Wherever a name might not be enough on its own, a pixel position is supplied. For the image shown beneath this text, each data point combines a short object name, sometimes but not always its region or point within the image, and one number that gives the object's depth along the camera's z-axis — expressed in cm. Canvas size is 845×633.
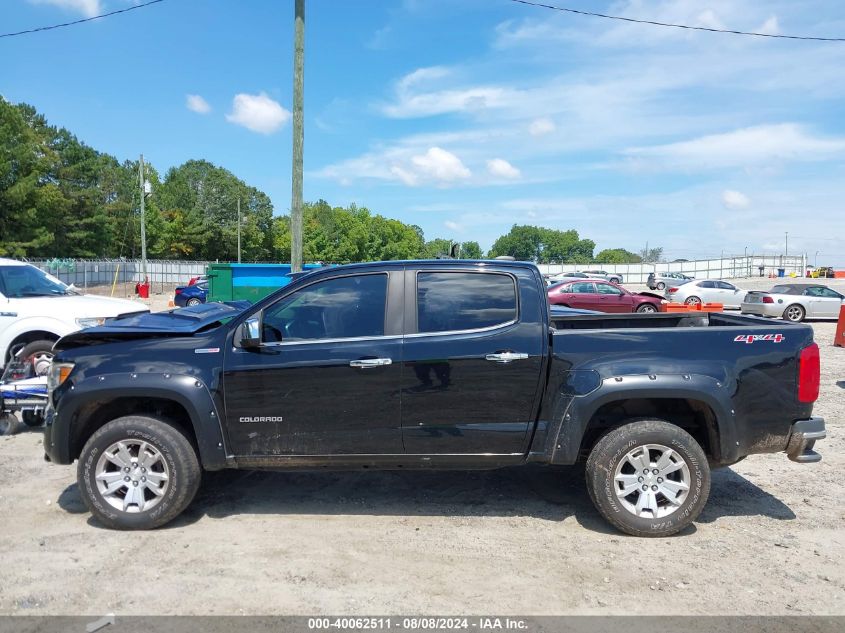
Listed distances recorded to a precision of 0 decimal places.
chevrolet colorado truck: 436
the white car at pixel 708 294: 2900
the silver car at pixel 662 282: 4315
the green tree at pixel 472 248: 17176
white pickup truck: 764
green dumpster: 1695
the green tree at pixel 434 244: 15288
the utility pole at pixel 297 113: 1151
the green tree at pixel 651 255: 14685
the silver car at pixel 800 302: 2147
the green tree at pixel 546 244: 17734
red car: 2241
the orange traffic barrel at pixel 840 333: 1305
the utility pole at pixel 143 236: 3438
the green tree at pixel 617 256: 18450
